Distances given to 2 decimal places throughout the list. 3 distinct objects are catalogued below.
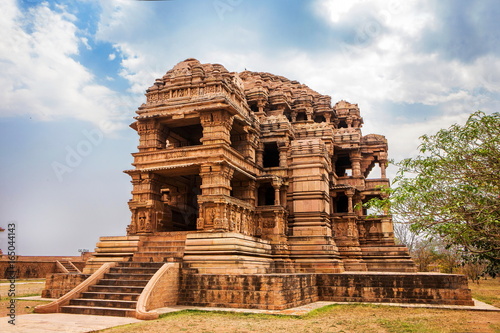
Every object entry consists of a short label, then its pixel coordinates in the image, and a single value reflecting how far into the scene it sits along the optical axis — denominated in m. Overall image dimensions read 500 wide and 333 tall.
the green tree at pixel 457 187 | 10.97
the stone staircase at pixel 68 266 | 34.84
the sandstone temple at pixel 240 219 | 15.26
